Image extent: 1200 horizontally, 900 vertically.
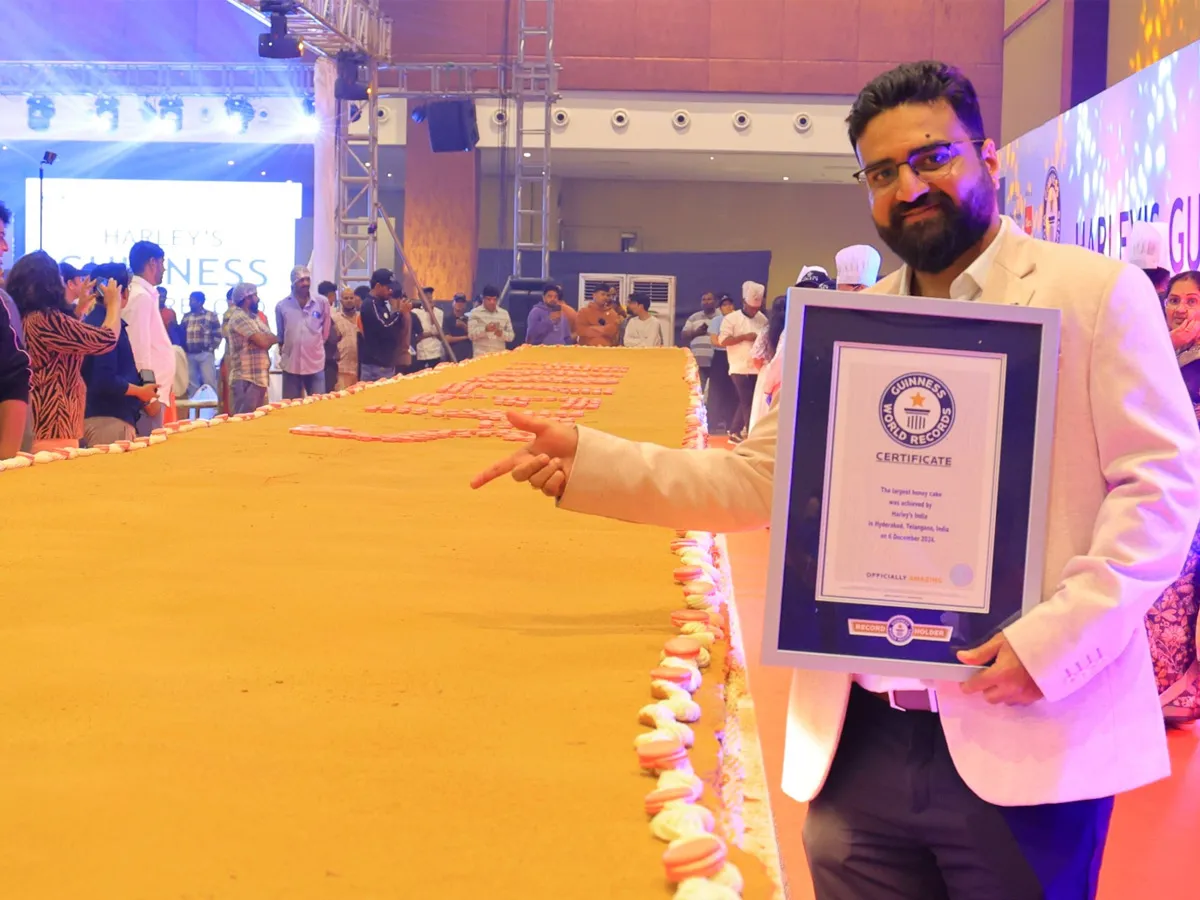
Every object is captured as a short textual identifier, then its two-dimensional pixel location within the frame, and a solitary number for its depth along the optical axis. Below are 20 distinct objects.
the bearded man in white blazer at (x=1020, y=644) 1.15
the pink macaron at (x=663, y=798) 1.06
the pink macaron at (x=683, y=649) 1.53
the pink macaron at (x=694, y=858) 0.93
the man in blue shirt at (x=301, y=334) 8.83
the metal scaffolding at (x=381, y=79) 11.30
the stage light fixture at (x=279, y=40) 10.15
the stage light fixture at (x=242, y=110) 13.89
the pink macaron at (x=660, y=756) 1.16
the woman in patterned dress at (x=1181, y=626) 3.41
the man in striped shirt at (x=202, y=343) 11.23
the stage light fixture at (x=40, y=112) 14.11
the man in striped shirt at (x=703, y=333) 12.60
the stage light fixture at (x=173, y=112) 14.09
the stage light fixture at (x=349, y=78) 11.90
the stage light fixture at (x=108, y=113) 14.02
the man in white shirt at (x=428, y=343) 11.16
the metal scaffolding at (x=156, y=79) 13.41
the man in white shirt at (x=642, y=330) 12.27
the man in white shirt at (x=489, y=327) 11.27
